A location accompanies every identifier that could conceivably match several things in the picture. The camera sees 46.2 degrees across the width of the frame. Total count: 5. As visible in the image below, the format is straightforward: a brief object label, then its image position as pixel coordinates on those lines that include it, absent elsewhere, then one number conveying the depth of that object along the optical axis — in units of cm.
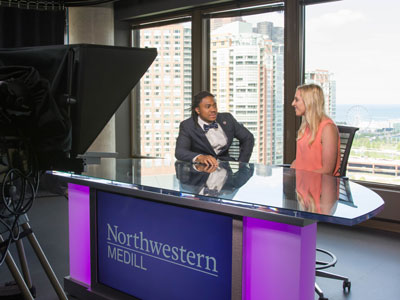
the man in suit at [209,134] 379
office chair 314
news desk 199
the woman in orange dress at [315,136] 320
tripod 205
